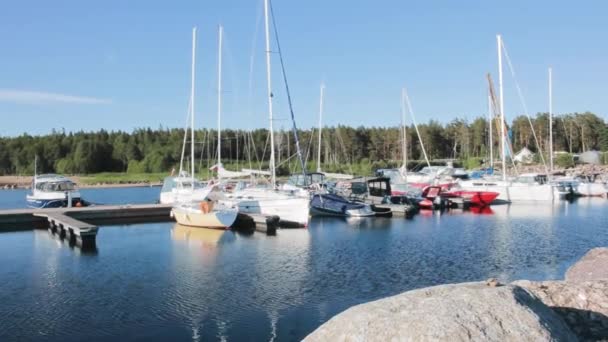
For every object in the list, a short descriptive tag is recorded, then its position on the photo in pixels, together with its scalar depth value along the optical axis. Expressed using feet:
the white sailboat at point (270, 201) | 111.75
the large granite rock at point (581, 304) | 25.14
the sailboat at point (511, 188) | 167.94
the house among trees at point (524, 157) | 325.52
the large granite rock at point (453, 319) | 19.29
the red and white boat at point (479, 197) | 157.89
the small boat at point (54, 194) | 137.39
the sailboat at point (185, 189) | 114.83
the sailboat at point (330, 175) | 189.72
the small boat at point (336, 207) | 132.05
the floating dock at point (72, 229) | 89.25
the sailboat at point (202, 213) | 106.11
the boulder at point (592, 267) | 35.99
